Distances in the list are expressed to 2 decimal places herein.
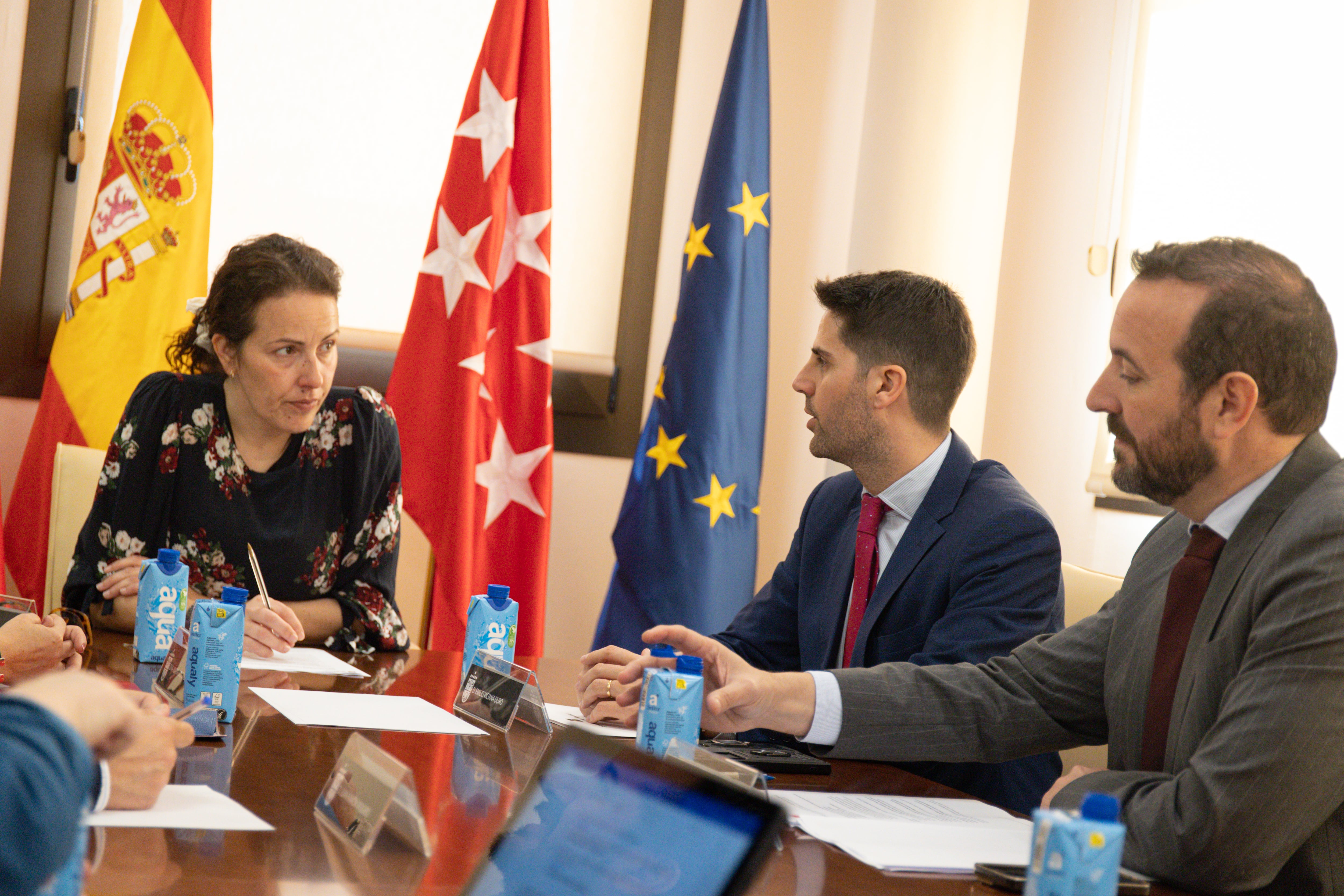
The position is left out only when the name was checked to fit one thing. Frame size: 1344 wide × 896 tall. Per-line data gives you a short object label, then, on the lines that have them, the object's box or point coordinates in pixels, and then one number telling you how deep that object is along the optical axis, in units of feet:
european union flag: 12.02
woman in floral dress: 7.96
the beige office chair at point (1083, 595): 7.57
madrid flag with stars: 11.53
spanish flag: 10.64
